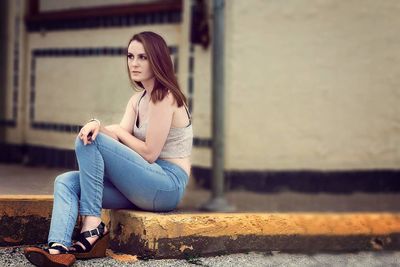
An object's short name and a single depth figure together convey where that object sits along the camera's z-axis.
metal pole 5.99
